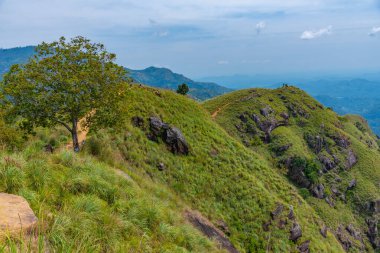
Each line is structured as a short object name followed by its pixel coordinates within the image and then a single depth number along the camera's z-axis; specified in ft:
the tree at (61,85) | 54.70
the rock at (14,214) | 20.48
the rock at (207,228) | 63.10
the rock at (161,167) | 86.46
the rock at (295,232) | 92.25
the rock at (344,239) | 165.89
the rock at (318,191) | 202.68
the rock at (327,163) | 243.52
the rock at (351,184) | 228.28
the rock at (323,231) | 114.39
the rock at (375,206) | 214.65
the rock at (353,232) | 185.88
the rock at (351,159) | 251.23
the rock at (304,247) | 91.03
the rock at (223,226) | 77.71
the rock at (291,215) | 98.85
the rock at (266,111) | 259.39
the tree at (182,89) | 239.54
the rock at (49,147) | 61.91
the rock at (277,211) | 94.34
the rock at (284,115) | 271.90
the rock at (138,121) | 95.71
